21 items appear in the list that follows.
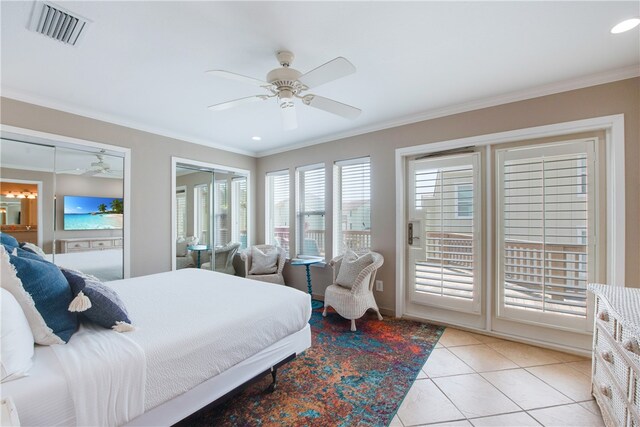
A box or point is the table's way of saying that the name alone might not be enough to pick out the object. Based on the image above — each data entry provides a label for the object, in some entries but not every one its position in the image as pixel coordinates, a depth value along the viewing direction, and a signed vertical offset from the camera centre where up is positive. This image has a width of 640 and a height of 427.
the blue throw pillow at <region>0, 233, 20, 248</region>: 1.67 -0.16
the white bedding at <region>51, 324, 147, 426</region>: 1.07 -0.67
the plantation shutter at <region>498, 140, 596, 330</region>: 2.46 -0.17
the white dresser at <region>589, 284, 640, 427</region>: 1.26 -0.77
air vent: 1.58 +1.18
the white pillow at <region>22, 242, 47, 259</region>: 1.92 -0.24
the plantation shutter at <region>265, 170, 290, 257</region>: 4.76 +0.09
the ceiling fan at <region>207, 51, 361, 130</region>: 1.73 +0.91
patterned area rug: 1.74 -1.30
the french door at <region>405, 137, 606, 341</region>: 2.47 -0.22
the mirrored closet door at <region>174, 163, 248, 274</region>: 3.96 -0.03
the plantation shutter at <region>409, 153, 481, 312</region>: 2.99 -0.20
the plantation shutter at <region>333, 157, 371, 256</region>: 3.84 +0.13
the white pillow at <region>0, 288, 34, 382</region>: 1.01 -0.50
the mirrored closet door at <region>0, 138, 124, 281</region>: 2.65 +0.13
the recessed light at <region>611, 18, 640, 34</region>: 1.70 +1.19
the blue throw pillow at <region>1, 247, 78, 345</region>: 1.23 -0.39
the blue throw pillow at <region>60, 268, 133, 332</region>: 1.44 -0.50
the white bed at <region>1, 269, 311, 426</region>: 1.05 -0.68
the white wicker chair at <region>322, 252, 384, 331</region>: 3.08 -0.95
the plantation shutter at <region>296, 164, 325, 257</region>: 4.31 +0.07
